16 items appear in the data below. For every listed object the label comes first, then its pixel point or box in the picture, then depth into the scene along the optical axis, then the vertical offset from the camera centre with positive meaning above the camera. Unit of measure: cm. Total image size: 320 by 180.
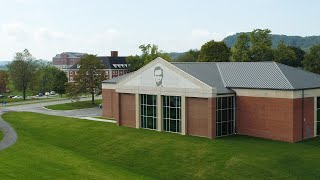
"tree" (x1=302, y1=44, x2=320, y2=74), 10700 +317
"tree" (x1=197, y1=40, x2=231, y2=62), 10529 +541
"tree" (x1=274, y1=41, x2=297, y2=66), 10699 +468
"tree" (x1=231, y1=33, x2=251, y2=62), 10081 +597
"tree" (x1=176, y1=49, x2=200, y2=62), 14508 +590
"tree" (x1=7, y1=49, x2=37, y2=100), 11056 +106
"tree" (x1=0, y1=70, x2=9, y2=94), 12988 -156
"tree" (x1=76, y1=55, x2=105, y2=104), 8925 -14
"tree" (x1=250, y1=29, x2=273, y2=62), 10206 +692
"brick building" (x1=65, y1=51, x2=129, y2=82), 14700 +287
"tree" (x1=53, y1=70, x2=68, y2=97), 10894 -221
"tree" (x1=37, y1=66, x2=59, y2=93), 13325 -170
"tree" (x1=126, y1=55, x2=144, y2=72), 13450 +390
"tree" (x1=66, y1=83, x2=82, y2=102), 8868 -376
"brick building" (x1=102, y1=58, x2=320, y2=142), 4709 -315
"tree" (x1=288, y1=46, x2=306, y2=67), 13000 +543
